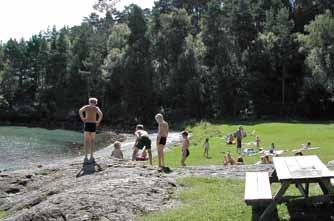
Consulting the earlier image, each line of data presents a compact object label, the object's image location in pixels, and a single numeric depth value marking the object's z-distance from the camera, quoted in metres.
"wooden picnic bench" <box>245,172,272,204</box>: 9.26
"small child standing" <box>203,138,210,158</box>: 36.22
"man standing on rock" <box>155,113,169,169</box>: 19.61
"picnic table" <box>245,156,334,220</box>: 9.12
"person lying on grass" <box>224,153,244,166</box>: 28.47
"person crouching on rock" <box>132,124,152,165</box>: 20.70
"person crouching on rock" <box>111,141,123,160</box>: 21.32
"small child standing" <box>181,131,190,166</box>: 24.20
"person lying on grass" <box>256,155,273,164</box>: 28.10
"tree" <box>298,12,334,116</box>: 56.44
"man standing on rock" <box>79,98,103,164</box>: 17.77
